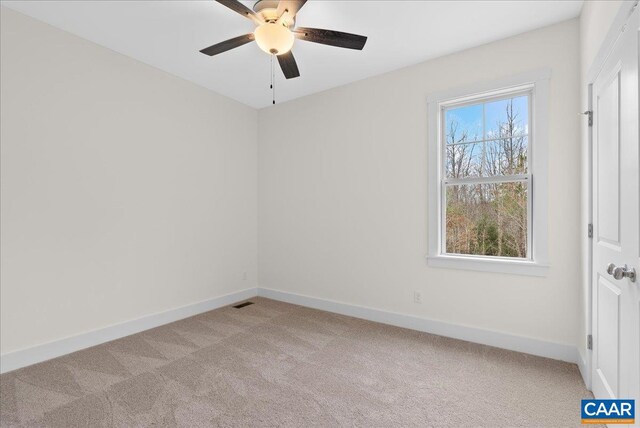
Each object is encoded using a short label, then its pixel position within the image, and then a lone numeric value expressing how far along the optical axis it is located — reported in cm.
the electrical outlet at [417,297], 331
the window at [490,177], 274
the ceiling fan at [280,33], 204
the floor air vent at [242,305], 416
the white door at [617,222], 145
